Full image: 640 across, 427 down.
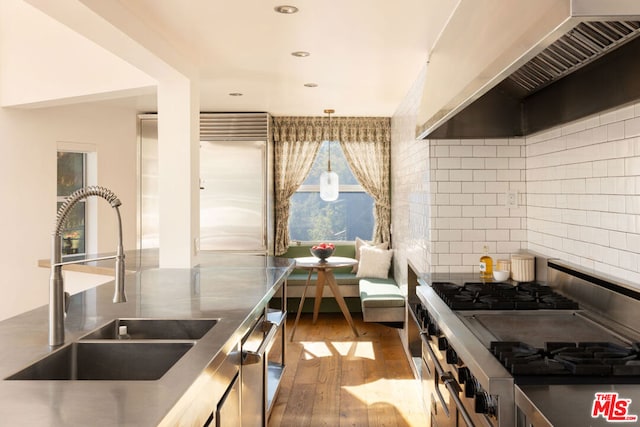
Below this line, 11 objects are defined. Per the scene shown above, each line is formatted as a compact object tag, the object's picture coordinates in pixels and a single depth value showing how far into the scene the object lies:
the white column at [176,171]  4.11
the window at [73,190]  5.93
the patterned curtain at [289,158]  7.22
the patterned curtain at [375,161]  7.27
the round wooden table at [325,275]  5.98
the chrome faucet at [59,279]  1.75
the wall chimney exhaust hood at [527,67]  1.30
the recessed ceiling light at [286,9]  2.99
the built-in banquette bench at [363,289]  5.50
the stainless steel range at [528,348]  1.50
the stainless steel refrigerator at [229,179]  6.77
